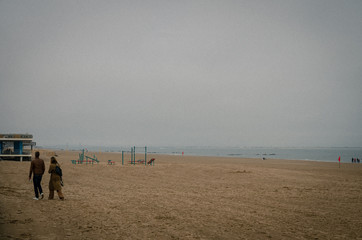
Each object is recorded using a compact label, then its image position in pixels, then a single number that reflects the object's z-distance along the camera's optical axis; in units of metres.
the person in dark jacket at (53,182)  10.42
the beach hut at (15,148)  32.78
